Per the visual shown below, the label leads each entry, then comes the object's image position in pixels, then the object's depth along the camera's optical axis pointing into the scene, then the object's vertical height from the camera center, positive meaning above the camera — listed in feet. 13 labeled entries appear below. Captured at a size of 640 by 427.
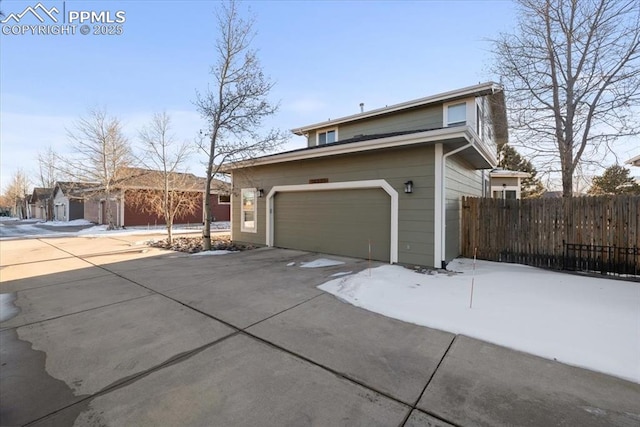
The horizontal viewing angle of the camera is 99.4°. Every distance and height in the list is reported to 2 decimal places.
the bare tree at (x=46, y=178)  89.37 +13.12
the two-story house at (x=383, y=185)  21.24 +2.65
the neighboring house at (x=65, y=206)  92.48 +1.74
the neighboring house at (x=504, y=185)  51.98 +5.24
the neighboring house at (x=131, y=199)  63.93 +2.78
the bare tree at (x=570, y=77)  27.04 +14.73
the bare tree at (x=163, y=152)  43.57 +10.13
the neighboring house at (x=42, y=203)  107.04 +3.47
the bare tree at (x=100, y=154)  59.98 +13.07
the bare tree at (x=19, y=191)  138.51 +10.34
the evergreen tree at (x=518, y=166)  69.67 +12.06
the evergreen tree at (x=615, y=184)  55.67 +6.16
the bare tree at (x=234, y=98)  30.53 +12.76
